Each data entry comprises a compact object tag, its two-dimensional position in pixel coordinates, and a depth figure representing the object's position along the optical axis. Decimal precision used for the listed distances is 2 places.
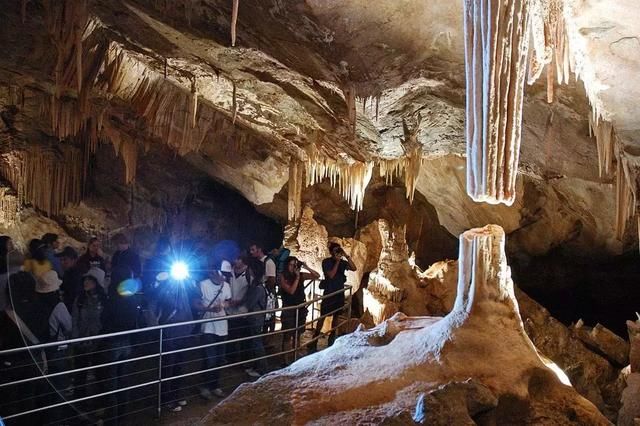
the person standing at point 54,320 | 4.25
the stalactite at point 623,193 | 5.84
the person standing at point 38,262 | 4.24
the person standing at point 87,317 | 4.57
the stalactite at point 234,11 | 4.19
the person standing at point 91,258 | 4.97
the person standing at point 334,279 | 6.66
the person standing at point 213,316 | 5.29
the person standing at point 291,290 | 6.12
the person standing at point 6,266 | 3.76
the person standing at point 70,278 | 4.66
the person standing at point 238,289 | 5.62
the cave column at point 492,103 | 3.81
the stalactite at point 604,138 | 5.23
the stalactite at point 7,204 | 10.31
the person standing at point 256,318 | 5.77
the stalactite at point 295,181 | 10.05
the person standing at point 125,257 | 5.29
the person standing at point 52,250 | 4.84
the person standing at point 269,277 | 6.36
